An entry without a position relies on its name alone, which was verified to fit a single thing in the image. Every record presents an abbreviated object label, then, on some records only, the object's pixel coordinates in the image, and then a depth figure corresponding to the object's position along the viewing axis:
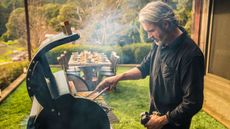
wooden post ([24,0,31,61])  8.25
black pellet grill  1.68
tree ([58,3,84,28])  14.28
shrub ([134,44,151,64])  11.91
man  1.79
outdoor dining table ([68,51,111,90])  6.77
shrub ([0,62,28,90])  7.33
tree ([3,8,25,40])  13.13
